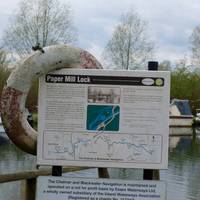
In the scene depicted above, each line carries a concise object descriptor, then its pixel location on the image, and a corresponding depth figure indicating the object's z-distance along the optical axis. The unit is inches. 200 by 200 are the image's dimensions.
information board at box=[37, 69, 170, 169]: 235.6
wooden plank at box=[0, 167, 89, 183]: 291.6
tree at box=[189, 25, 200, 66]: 2255.2
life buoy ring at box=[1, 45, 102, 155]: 241.4
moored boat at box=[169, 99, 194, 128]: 2000.5
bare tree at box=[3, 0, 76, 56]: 1651.1
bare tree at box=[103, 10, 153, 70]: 1902.1
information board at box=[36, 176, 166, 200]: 233.0
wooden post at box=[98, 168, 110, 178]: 291.9
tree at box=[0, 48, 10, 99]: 1571.7
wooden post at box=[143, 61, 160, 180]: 242.2
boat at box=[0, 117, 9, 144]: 1150.8
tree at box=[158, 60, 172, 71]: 2249.0
